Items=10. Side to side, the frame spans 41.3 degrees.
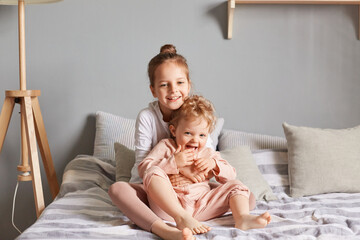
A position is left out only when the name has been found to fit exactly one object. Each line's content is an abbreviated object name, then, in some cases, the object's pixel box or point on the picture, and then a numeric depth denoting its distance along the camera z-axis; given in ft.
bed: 4.78
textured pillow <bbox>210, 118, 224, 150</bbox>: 7.55
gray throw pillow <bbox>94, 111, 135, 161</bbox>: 7.66
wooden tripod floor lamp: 6.81
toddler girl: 5.10
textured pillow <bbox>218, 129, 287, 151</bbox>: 7.59
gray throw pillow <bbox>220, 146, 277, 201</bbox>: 6.39
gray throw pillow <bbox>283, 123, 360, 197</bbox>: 6.69
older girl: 5.22
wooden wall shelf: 7.75
